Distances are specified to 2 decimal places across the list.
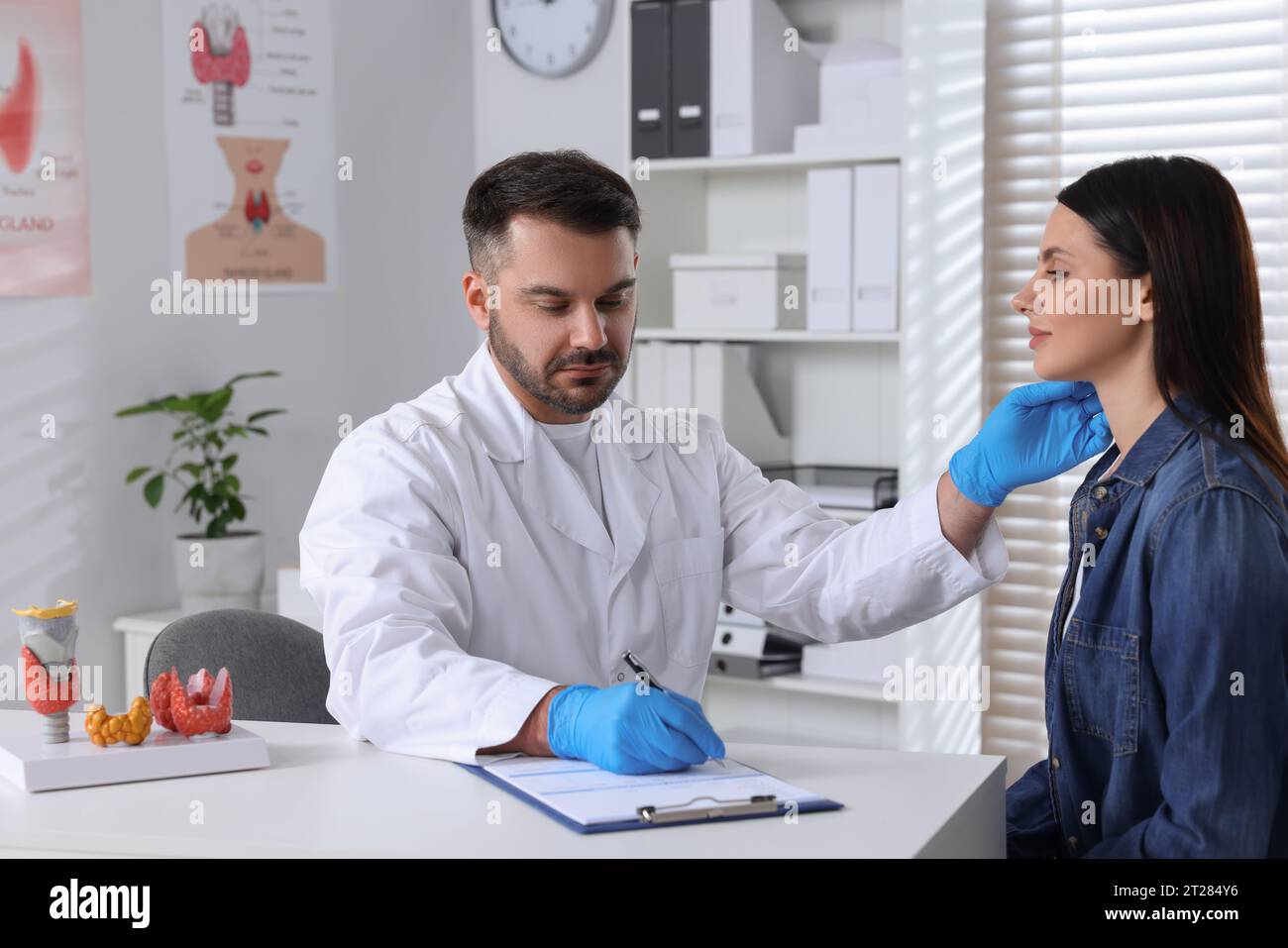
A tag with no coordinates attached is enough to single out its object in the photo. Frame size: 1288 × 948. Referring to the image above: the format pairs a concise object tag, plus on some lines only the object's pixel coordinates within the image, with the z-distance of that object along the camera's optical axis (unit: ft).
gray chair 5.77
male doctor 5.24
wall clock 11.10
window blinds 8.31
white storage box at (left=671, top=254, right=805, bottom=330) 9.50
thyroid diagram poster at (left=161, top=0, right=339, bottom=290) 9.94
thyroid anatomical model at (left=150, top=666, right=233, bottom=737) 4.45
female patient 4.12
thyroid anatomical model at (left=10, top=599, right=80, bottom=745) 4.36
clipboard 3.71
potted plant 9.58
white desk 3.61
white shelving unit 10.11
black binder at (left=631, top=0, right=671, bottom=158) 9.47
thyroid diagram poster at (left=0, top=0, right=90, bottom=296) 8.89
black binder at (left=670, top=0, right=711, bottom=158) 9.34
